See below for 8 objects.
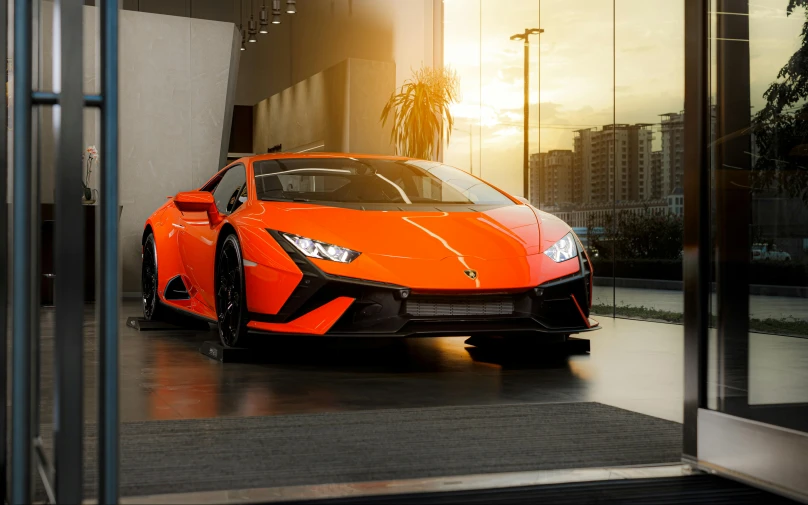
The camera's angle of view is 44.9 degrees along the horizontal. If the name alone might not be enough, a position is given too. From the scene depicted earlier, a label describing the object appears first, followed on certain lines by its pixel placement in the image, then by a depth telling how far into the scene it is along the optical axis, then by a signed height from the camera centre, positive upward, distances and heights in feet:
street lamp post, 31.04 +3.98
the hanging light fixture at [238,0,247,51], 48.34 +11.16
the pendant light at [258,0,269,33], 42.93 +10.46
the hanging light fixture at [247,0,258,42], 44.65 +10.29
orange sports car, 13.16 -0.12
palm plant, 33.76 +4.92
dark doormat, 7.50 -1.69
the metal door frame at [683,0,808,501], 7.64 +0.06
